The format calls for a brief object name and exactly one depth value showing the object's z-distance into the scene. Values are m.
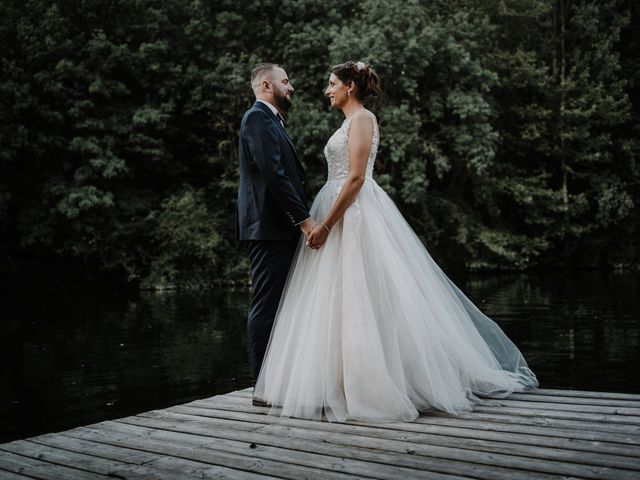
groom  3.60
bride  3.42
